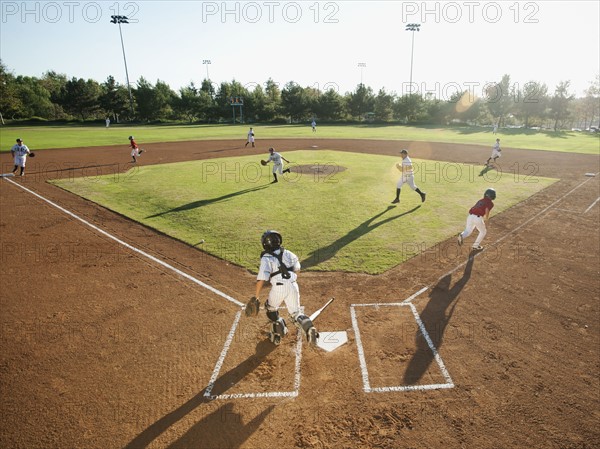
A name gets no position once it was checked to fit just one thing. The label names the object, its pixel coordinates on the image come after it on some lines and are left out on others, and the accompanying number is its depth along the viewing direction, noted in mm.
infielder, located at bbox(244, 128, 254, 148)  35422
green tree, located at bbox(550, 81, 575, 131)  72625
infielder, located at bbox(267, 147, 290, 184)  19106
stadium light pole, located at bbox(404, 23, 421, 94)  77262
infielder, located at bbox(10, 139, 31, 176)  21094
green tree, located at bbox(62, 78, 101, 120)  89875
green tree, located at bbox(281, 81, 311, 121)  88938
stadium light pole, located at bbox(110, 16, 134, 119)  75044
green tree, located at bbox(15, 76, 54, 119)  89562
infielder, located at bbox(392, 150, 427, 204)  15000
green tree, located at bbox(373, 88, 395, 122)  86625
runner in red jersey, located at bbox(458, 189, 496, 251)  10445
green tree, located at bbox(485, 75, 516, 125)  77875
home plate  6680
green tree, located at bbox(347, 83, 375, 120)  88062
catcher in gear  6025
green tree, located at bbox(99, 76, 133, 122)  87375
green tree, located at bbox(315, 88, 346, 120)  87312
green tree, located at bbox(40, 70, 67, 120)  91688
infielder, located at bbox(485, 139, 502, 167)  24938
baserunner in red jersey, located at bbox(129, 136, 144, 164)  25503
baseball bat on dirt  6923
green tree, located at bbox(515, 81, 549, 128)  75125
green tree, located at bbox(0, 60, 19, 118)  77375
